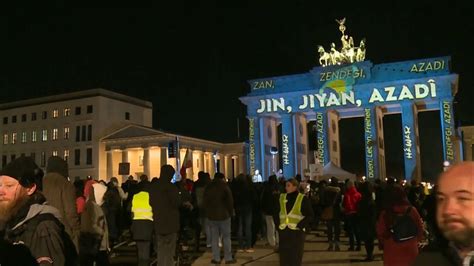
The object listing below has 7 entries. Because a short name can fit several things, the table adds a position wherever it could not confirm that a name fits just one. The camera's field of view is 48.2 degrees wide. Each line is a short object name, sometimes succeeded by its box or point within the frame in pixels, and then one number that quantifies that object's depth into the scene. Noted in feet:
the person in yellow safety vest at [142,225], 35.32
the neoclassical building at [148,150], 229.86
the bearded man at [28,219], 11.99
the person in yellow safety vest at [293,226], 27.99
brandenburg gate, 167.84
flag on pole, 68.83
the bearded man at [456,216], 7.53
